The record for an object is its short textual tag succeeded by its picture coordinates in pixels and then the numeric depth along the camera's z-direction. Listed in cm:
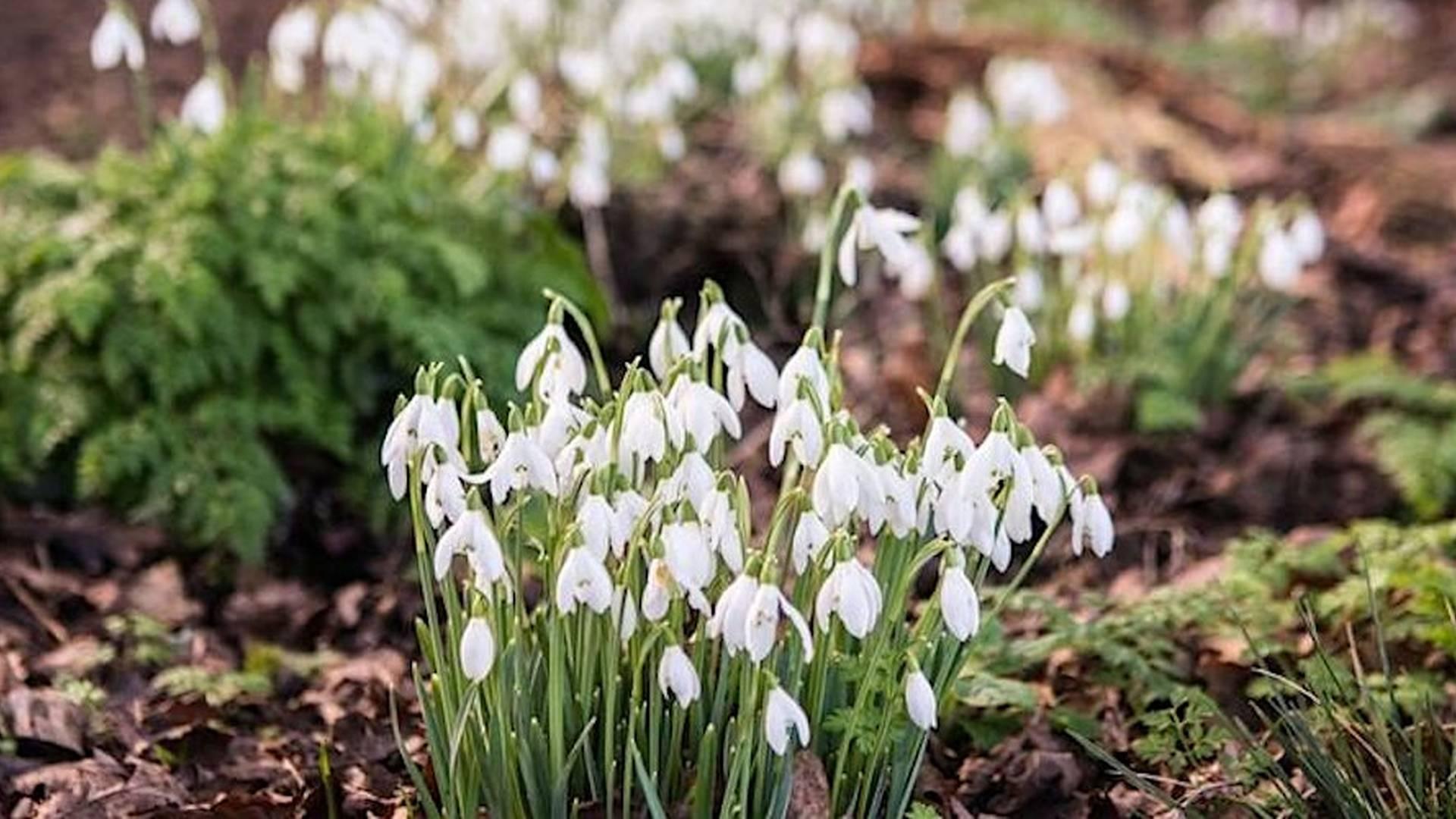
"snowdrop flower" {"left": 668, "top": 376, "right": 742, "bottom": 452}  243
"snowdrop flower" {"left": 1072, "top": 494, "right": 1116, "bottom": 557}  252
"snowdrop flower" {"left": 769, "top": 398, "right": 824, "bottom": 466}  240
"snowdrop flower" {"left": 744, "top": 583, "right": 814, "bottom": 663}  224
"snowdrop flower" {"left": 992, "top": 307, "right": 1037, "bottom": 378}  266
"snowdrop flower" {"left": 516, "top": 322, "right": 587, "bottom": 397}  253
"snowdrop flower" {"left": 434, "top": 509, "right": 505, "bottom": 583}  229
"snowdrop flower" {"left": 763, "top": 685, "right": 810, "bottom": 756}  232
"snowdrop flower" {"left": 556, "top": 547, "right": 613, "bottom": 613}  228
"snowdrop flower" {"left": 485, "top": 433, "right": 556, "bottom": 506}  233
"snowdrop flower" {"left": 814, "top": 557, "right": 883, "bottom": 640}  229
